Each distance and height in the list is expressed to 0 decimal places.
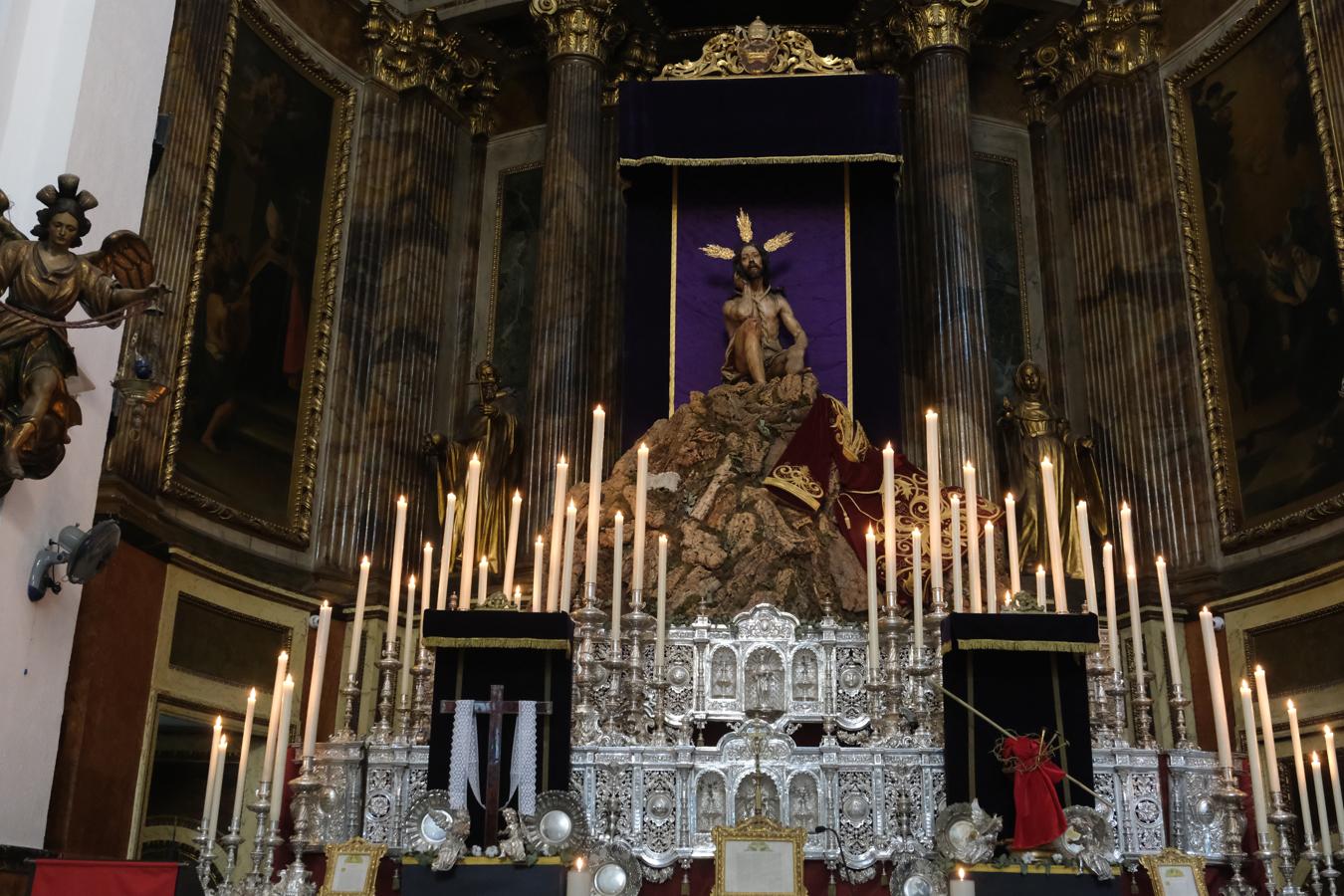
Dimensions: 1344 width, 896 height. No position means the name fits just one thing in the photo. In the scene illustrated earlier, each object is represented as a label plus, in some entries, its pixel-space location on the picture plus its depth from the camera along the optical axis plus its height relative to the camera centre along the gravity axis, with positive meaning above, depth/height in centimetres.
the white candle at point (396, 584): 609 +124
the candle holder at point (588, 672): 605 +89
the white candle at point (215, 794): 551 +27
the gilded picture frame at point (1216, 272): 1041 +480
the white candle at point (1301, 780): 584 +41
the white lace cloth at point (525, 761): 559 +42
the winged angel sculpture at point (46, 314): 570 +220
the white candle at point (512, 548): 633 +146
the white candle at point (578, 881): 529 -4
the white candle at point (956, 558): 613 +135
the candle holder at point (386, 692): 596 +72
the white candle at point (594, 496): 620 +165
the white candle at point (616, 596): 595 +113
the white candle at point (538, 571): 635 +133
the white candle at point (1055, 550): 613 +139
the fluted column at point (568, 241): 1223 +557
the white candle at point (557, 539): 635 +148
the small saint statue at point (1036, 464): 1188 +343
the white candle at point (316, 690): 574 +70
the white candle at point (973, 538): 610 +143
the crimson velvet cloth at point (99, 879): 507 -5
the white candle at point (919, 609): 593 +109
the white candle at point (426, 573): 620 +134
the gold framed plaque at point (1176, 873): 529 +2
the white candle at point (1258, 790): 546 +33
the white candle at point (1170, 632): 580 +100
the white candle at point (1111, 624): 606 +106
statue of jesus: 1141 +435
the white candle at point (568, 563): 611 +130
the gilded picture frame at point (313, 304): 1052 +464
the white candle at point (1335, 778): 630 +45
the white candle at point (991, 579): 605 +124
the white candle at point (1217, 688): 560 +75
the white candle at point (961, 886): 511 -4
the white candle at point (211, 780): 553 +33
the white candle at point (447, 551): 625 +143
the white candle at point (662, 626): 591 +101
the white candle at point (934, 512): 619 +154
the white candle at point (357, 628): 592 +99
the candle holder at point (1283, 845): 547 +14
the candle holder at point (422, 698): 623 +75
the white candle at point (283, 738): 564 +50
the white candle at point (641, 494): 638 +166
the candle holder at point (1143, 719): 596 +67
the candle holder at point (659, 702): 589 +69
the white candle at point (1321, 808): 608 +30
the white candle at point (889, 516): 607 +153
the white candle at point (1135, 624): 603 +106
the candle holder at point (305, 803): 566 +25
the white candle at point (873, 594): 588 +115
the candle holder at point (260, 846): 535 +7
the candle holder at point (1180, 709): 578 +68
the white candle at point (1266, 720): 578 +64
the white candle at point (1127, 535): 625 +149
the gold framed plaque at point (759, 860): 512 +4
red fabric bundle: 529 +30
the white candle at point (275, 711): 551 +61
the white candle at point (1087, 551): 612 +145
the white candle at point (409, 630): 614 +103
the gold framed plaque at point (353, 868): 531 +0
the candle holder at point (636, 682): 599 +78
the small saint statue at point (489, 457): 1243 +356
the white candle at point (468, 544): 619 +140
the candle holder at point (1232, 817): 558 +24
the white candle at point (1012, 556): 652 +170
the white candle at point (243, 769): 538 +38
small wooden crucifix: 551 +50
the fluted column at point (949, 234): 1184 +551
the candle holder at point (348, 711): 575 +62
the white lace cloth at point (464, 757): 563 +43
